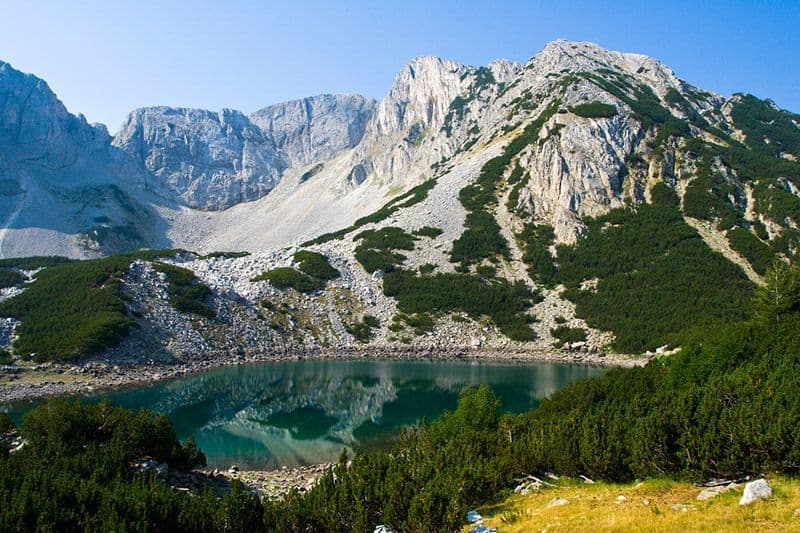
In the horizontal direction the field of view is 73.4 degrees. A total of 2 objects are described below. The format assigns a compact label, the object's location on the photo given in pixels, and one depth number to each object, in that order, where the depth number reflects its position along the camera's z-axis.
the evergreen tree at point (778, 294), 34.94
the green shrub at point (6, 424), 25.70
